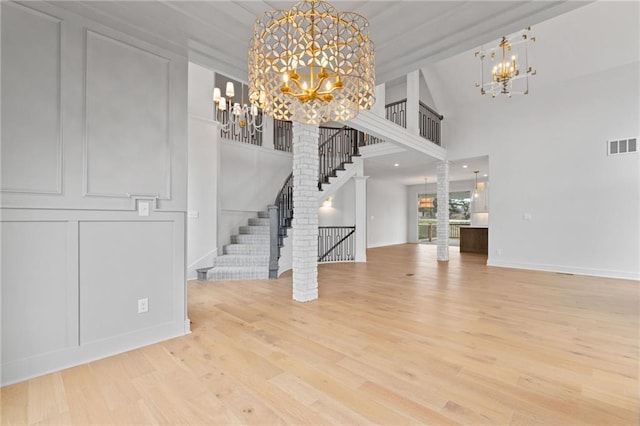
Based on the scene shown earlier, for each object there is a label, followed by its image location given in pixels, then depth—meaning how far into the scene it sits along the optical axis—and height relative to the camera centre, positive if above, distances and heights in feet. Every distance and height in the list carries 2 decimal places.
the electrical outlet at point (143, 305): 8.32 -2.71
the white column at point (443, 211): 25.94 +0.24
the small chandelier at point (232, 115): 15.19 +7.49
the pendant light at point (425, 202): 42.73 +1.76
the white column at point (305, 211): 12.88 +0.11
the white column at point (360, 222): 24.93 -0.74
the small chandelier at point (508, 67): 16.22 +10.82
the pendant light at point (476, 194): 34.71 +2.43
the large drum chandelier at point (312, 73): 6.01 +3.25
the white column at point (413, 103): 22.15 +8.92
